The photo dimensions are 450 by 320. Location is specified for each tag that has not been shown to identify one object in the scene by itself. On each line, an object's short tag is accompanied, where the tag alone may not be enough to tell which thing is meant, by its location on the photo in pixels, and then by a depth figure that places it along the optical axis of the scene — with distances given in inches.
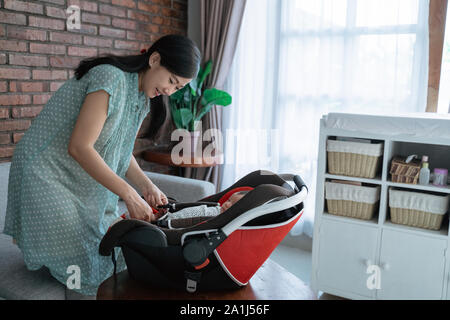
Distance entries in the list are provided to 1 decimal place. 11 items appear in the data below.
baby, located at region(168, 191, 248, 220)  55.8
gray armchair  52.8
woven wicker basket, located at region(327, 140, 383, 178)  81.0
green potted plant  111.7
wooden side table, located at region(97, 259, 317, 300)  42.6
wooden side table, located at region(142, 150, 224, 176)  106.8
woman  48.4
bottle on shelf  77.7
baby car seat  41.0
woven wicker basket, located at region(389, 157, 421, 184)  78.1
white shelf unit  78.0
